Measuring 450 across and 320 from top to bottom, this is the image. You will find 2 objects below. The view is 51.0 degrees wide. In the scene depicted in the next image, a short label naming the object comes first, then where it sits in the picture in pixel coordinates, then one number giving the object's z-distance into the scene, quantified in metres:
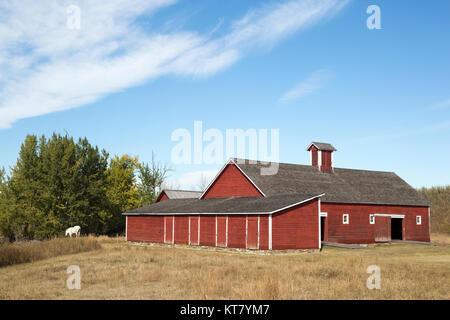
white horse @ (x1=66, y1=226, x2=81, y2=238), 45.16
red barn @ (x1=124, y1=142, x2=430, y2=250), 32.75
